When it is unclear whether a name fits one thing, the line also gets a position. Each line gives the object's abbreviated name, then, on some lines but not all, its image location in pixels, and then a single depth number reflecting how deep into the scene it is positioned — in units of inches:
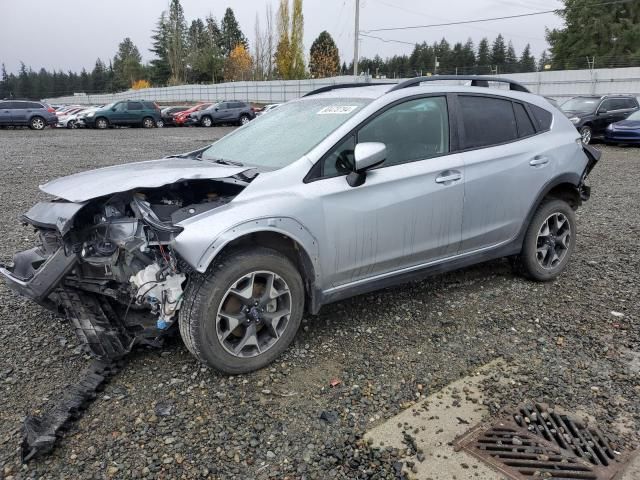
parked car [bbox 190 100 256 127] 1148.5
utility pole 1365.7
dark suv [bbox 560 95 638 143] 651.5
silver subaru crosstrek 118.2
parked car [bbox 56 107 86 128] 1111.6
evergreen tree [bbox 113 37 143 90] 3361.2
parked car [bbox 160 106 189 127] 1189.7
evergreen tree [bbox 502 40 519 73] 3574.1
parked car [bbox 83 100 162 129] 1085.1
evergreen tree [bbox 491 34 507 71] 3528.5
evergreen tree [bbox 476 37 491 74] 3412.9
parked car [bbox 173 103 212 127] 1174.8
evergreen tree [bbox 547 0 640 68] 1897.1
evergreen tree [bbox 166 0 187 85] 2785.4
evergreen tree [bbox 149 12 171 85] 3065.9
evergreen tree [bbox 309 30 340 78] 2185.0
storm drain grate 95.0
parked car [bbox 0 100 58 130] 978.1
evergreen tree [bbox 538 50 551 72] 2887.6
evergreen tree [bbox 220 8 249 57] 3321.9
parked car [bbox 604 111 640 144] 605.3
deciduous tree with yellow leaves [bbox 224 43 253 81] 2433.3
